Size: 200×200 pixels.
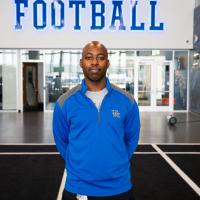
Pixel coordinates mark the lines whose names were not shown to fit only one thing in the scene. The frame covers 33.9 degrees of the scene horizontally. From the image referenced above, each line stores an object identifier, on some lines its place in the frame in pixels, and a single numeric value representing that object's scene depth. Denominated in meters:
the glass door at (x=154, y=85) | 16.06
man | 1.97
